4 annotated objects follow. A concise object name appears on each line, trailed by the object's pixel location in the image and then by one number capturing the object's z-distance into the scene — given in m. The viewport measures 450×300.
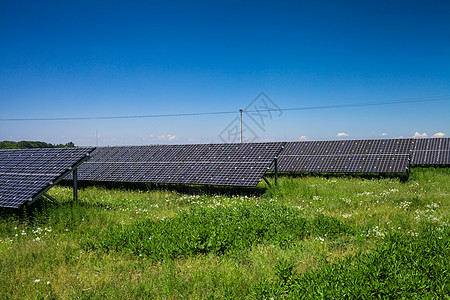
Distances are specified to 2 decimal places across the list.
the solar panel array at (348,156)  18.78
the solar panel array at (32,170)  10.18
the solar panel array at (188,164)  14.38
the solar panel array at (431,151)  24.39
